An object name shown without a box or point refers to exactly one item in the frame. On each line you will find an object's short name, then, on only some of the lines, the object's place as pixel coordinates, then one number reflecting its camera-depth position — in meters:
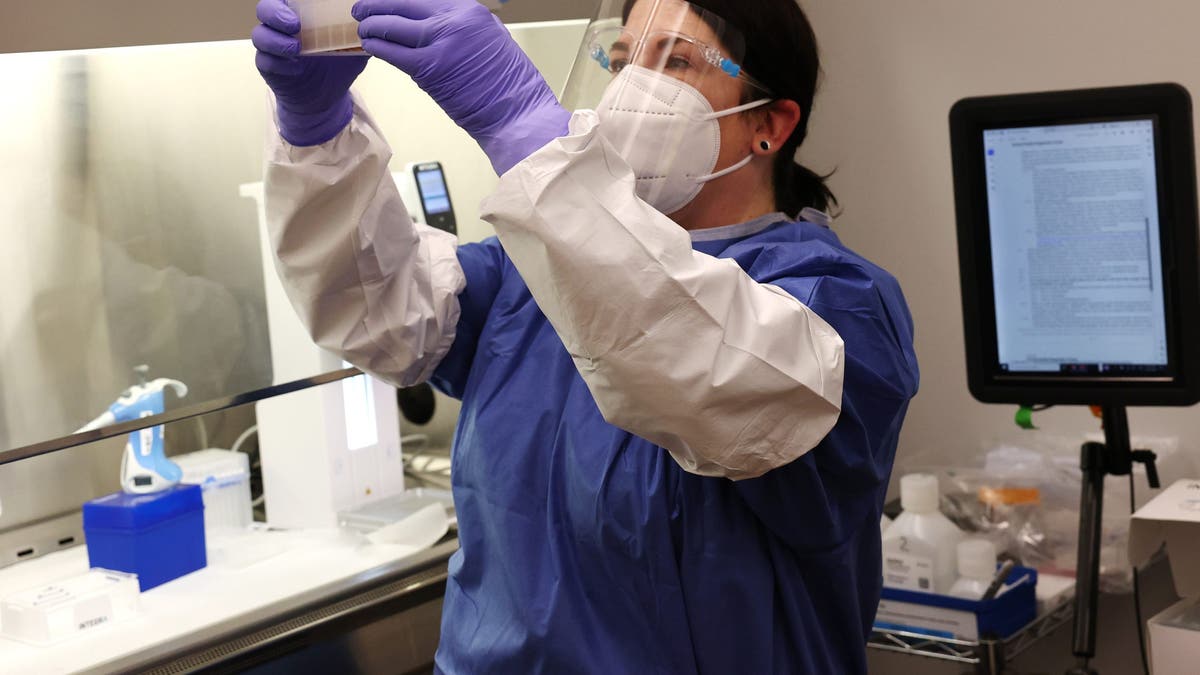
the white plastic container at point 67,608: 1.50
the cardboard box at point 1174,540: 1.52
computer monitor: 1.61
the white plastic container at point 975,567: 1.74
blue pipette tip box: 1.65
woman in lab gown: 0.92
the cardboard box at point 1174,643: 1.45
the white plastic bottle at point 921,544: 1.76
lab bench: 1.47
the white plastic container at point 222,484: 1.87
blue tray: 1.67
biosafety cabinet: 1.47
